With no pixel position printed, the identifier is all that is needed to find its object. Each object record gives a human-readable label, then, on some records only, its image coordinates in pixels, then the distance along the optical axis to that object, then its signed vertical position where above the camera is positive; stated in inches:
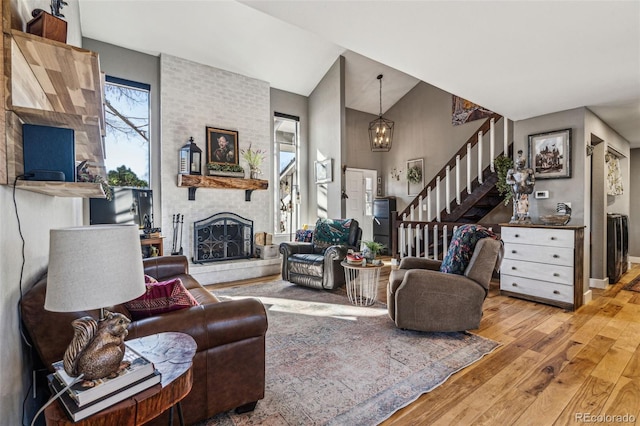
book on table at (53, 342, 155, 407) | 36.3 -21.1
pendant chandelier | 233.3 +59.6
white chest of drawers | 134.7 -24.3
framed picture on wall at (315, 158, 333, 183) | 234.4 +33.2
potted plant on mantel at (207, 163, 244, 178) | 198.1 +28.8
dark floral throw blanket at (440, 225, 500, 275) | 109.1 -12.8
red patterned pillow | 61.6 -18.1
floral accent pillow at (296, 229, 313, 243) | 193.6 -14.7
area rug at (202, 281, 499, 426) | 69.5 -44.3
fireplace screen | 196.6 -16.7
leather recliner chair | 159.0 -23.3
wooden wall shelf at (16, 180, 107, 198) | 44.0 +4.1
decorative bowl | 142.3 -3.3
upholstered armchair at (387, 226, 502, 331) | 105.0 -28.4
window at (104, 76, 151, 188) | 178.3 +48.2
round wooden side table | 36.4 -23.4
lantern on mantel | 189.2 +34.0
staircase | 190.1 +3.0
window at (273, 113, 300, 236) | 247.8 +34.1
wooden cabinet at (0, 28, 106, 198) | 40.3 +19.1
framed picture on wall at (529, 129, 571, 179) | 148.1 +29.1
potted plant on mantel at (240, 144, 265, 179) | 212.8 +36.8
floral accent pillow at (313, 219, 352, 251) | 176.2 -11.7
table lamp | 36.8 -8.4
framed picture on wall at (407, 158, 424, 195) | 282.5 +34.2
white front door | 287.7 +15.4
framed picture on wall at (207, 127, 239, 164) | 203.6 +45.7
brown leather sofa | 58.5 -28.4
